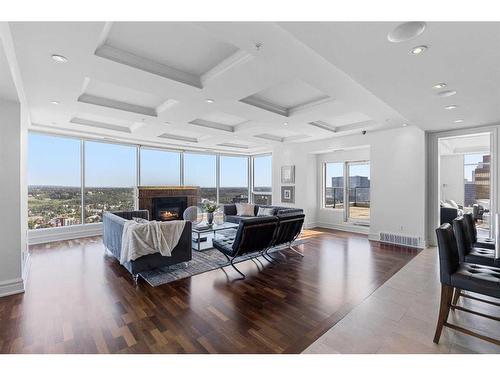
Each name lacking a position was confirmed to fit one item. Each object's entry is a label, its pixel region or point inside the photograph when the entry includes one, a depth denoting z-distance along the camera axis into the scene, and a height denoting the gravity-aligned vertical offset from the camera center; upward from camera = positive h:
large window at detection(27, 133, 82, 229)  5.83 +0.13
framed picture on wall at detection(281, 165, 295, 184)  8.05 +0.42
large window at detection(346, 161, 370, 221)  7.32 -0.14
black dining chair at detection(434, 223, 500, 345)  1.95 -0.79
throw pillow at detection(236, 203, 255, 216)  7.46 -0.71
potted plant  5.85 -0.59
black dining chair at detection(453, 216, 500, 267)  2.68 -0.79
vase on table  5.88 -0.73
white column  3.03 -0.14
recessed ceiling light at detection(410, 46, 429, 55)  2.03 +1.17
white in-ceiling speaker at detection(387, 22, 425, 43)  1.75 +1.17
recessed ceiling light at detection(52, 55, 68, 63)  2.49 +1.35
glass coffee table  5.07 -1.15
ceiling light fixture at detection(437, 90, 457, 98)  3.01 +1.18
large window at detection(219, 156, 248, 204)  9.74 +0.31
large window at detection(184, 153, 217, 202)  8.73 +0.53
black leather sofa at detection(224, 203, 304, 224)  6.29 -0.70
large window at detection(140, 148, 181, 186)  7.68 +0.64
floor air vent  5.38 -1.23
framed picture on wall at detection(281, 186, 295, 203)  8.10 -0.25
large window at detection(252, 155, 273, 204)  9.72 +0.29
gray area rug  3.53 -1.33
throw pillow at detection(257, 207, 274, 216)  6.75 -0.70
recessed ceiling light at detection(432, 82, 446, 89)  2.79 +1.18
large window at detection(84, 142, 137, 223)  6.66 +0.25
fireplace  7.54 -0.68
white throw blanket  3.38 -0.75
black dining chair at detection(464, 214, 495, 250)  3.18 -0.67
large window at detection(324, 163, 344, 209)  7.76 +0.05
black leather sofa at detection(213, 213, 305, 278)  3.68 -0.80
